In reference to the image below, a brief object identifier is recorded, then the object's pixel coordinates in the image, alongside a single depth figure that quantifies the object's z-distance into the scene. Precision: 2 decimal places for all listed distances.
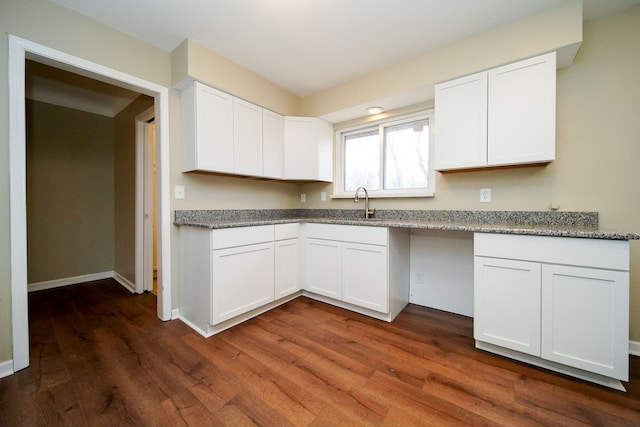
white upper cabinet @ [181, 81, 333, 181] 2.12
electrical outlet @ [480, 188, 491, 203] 2.09
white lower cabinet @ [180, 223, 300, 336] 1.91
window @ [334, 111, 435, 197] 2.50
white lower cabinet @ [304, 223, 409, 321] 2.13
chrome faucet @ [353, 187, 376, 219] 2.70
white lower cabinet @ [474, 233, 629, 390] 1.30
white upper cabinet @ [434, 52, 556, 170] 1.68
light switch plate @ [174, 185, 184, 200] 2.21
